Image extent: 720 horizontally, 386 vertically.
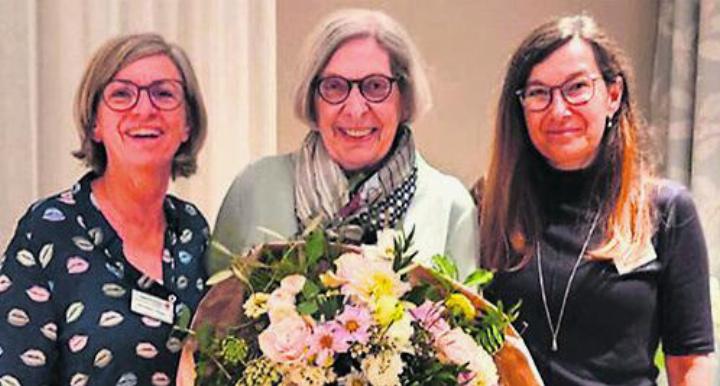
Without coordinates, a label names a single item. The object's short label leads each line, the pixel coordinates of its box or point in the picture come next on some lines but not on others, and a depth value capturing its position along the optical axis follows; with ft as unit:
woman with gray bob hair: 4.97
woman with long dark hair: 5.46
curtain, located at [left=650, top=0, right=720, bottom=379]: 8.27
